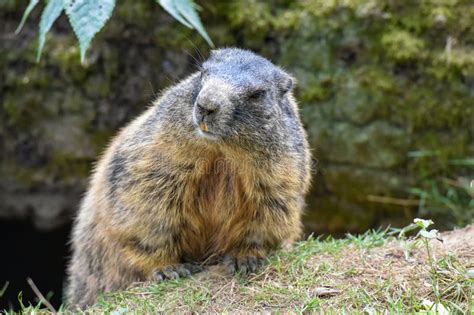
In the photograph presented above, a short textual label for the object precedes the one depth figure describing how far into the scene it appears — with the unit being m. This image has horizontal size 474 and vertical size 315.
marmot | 7.68
